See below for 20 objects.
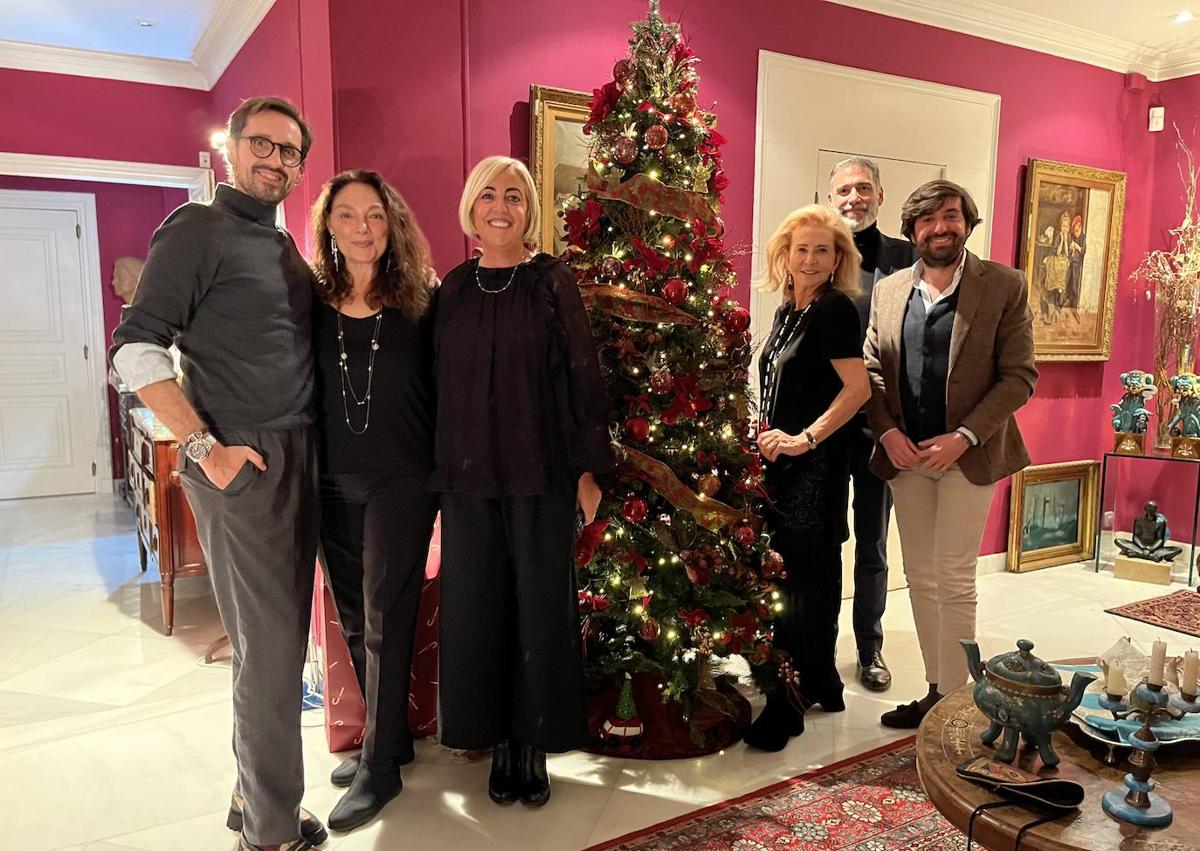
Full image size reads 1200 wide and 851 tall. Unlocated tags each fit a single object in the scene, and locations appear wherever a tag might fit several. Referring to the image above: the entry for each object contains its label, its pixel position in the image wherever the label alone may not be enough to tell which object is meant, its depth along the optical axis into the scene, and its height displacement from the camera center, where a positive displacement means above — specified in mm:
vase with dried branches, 4570 +127
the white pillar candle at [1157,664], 1566 -643
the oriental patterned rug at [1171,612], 3760 -1367
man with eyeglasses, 1842 -213
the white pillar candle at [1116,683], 1658 -717
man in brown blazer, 2510 -252
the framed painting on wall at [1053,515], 4637 -1122
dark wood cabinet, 3404 -865
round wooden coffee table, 1321 -810
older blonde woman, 2477 -305
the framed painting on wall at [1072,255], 4523 +338
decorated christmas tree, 2428 -215
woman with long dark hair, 2129 -292
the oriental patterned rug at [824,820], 2139 -1336
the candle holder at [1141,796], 1352 -784
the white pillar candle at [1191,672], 1628 -682
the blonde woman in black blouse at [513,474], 2145 -416
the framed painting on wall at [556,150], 3090 +601
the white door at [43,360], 6070 -389
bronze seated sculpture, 4527 -1184
